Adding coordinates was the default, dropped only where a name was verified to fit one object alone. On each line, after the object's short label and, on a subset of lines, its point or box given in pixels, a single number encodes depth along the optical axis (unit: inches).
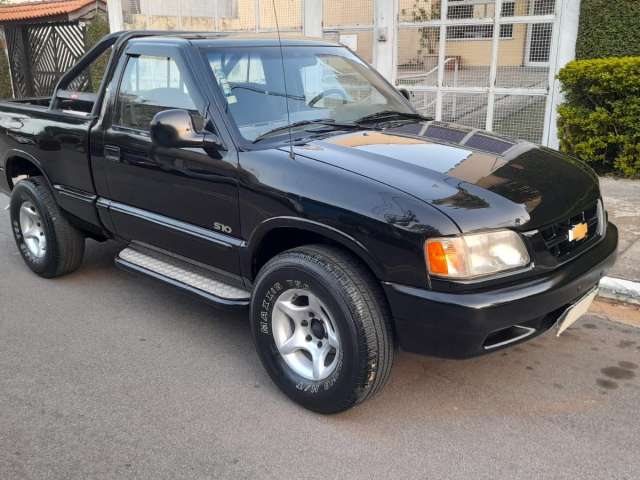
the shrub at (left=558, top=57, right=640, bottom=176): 270.5
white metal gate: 313.4
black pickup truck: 109.9
